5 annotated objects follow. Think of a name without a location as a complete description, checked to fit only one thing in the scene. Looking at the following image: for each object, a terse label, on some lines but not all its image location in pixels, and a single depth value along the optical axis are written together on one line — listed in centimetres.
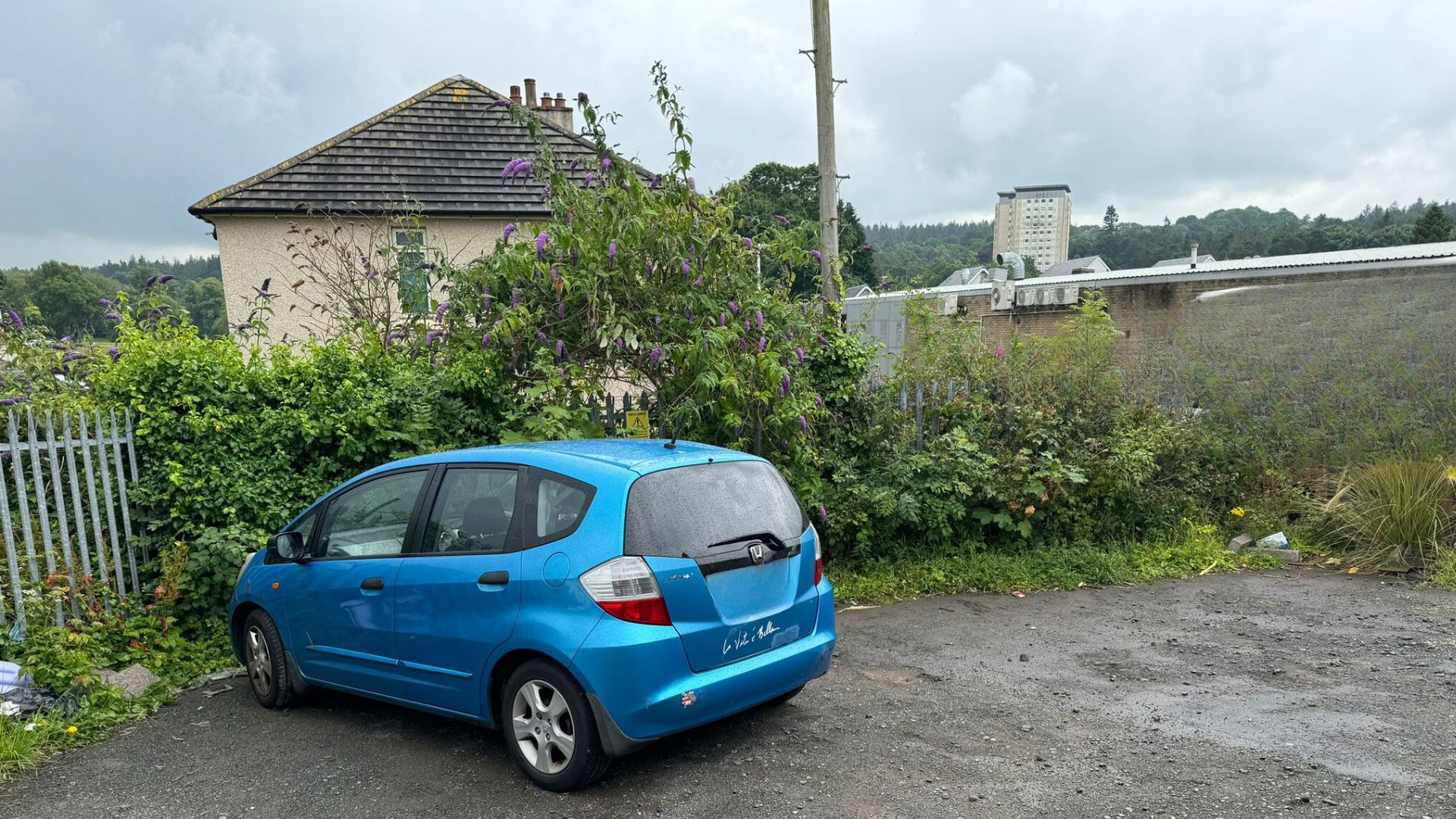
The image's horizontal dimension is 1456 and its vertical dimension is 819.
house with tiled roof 1399
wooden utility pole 1008
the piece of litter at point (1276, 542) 820
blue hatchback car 377
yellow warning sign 721
